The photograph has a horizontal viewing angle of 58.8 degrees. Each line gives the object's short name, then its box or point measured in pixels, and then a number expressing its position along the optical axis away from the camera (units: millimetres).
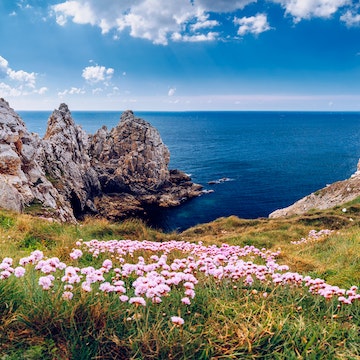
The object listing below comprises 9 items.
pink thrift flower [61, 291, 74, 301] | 3955
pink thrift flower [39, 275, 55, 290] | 4029
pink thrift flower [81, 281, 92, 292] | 3957
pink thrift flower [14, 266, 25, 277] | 4359
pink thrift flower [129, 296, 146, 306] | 3783
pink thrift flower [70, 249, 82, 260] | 5558
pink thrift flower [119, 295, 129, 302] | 3953
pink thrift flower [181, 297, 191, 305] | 3973
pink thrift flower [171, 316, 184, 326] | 3508
